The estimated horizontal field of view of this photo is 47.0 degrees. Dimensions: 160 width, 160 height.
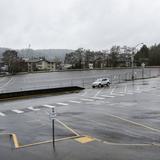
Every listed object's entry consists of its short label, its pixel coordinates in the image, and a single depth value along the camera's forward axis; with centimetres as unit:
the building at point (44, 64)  9038
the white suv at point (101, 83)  3086
